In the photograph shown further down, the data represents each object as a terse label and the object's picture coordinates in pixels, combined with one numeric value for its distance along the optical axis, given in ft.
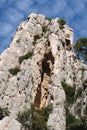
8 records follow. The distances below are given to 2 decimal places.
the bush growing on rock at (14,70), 164.94
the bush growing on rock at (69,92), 158.78
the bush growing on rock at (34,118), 136.78
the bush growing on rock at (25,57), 177.70
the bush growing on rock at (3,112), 138.48
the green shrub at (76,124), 138.42
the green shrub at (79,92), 157.73
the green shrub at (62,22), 209.90
